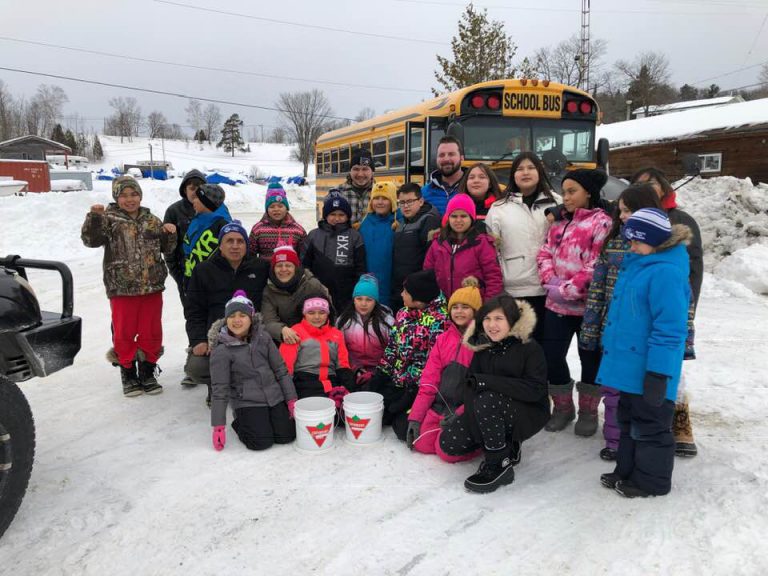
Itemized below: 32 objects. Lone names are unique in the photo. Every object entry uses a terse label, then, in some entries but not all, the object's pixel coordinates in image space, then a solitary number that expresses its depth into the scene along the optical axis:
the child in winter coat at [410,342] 3.86
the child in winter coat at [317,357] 3.94
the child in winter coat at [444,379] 3.48
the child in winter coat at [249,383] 3.58
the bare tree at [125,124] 95.12
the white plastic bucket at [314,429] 3.47
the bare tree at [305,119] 62.69
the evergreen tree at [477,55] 20.16
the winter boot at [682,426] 3.34
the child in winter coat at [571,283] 3.46
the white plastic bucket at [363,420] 3.56
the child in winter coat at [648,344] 2.67
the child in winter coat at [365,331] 4.16
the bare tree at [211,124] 96.81
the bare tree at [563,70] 39.94
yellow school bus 7.14
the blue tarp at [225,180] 37.41
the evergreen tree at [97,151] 74.62
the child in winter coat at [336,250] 4.57
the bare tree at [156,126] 98.81
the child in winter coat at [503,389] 3.06
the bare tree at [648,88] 49.56
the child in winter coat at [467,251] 3.78
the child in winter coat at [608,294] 3.12
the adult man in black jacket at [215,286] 4.16
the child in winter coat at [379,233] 4.61
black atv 2.50
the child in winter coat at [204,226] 4.55
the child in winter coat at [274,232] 4.70
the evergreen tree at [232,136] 90.12
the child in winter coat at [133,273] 4.45
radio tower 34.14
